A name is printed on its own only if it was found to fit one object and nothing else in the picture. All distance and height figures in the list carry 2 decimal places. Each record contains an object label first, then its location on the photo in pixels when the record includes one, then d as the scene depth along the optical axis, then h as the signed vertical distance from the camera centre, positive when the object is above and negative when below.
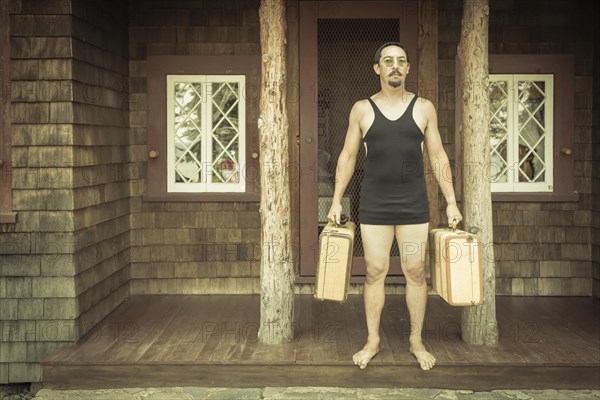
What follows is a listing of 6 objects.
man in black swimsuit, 4.17 -0.03
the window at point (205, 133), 6.12 +0.32
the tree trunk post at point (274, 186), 4.57 -0.10
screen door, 5.89 +0.67
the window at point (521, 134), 6.11 +0.30
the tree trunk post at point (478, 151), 4.58 +0.12
